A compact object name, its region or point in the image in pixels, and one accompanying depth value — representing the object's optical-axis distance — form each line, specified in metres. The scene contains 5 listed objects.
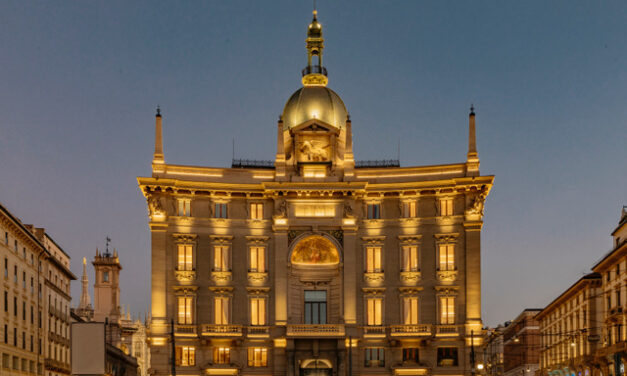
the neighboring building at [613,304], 82.69
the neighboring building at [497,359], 177.73
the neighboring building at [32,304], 79.94
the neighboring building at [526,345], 147.12
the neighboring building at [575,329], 96.62
